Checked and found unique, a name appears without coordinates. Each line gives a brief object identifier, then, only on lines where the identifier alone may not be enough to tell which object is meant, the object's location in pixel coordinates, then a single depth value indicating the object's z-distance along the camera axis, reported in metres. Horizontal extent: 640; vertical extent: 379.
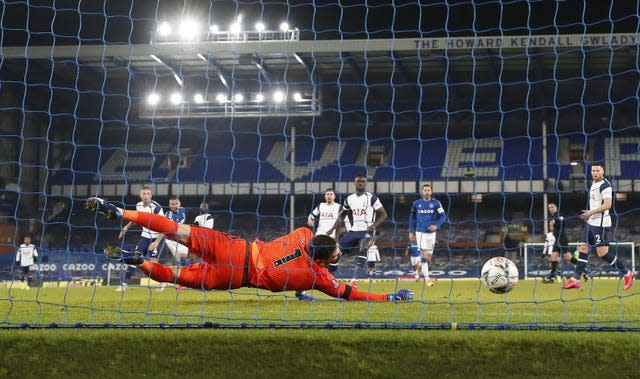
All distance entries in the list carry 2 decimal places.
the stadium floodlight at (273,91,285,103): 30.70
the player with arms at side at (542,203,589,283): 14.72
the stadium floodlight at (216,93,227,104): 31.20
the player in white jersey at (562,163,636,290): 10.63
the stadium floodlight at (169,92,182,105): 31.35
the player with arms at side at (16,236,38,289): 20.75
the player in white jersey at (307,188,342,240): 13.80
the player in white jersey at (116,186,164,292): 12.88
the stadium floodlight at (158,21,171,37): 29.73
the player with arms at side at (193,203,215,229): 14.15
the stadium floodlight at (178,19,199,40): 29.68
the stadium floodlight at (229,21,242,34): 30.80
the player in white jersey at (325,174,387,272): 13.04
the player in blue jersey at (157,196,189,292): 13.00
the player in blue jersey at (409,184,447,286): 14.78
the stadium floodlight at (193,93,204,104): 29.87
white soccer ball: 7.54
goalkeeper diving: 6.94
